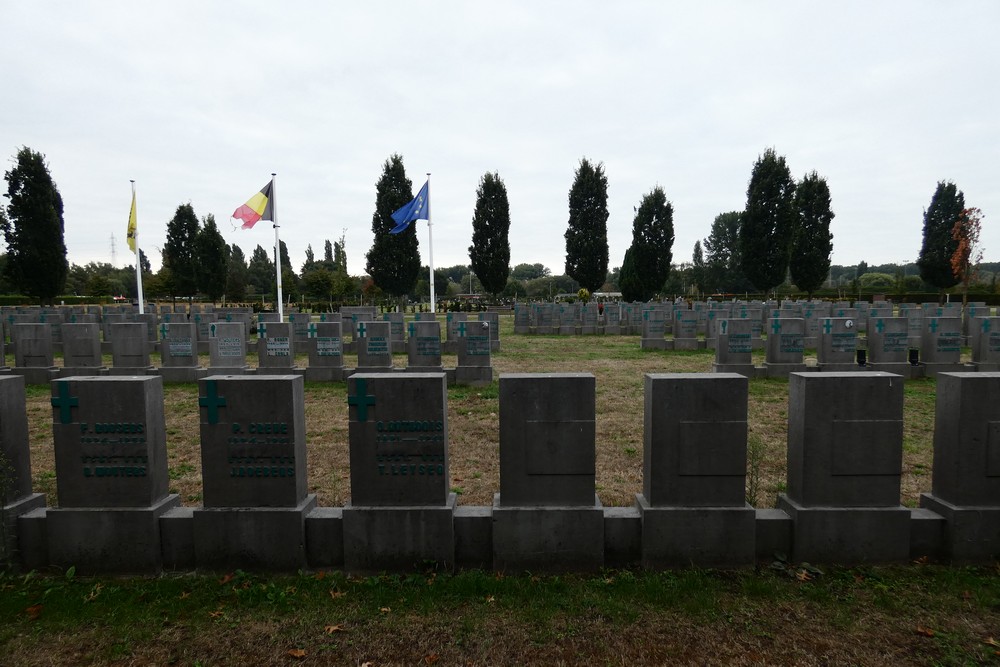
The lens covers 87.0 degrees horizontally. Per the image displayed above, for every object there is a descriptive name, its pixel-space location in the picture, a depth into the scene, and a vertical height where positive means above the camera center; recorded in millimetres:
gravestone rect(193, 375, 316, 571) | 3814 -1270
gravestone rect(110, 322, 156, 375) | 12422 -1048
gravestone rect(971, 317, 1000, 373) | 11633 -1077
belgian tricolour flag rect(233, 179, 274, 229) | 18328 +3317
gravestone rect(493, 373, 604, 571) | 3795 -1232
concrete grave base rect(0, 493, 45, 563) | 3832 -1610
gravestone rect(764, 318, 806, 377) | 12250 -1099
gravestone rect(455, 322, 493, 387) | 11938 -1322
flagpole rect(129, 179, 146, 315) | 21956 +1215
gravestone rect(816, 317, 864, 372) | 11875 -1048
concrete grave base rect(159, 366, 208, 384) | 12430 -1670
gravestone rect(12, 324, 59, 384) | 12320 -1178
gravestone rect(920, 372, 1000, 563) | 3676 -1199
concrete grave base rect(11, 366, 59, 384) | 12344 -1653
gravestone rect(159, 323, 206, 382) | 12398 -1236
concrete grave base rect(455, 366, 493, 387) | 11930 -1701
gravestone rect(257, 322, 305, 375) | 12305 -1088
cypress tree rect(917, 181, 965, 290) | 46688 +5500
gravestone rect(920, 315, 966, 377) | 11906 -1093
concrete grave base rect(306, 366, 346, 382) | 12469 -1703
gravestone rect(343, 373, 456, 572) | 3812 -1266
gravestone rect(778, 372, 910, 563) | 3725 -1226
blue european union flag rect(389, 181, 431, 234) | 20906 +3616
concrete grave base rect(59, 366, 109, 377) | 11953 -1551
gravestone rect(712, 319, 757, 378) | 12367 -1147
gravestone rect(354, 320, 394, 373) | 12203 -1045
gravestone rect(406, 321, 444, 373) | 11375 -987
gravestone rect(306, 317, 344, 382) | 12492 -1252
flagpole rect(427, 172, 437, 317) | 22359 +2433
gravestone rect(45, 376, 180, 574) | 3811 -1282
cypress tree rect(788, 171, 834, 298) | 42469 +5472
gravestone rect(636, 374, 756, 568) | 3758 -1263
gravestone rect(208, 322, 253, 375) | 12305 -987
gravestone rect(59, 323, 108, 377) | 12586 -1012
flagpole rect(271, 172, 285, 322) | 19355 +2212
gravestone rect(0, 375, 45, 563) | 3809 -1188
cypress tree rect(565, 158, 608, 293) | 48875 +6999
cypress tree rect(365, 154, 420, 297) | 46156 +5432
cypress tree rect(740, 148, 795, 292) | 40312 +6161
